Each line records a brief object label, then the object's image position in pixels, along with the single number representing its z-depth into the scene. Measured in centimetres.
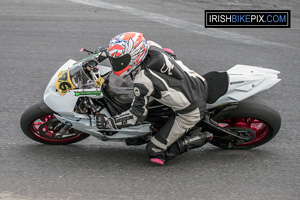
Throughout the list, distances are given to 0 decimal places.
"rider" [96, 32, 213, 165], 947
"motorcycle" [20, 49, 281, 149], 1022
